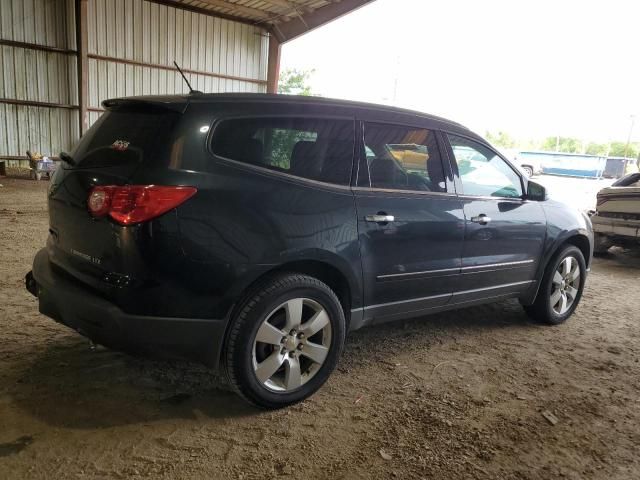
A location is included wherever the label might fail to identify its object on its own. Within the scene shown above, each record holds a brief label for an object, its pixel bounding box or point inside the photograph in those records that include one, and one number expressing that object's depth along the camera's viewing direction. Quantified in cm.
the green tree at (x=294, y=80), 2814
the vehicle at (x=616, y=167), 3444
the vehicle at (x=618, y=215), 739
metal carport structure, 1380
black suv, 238
